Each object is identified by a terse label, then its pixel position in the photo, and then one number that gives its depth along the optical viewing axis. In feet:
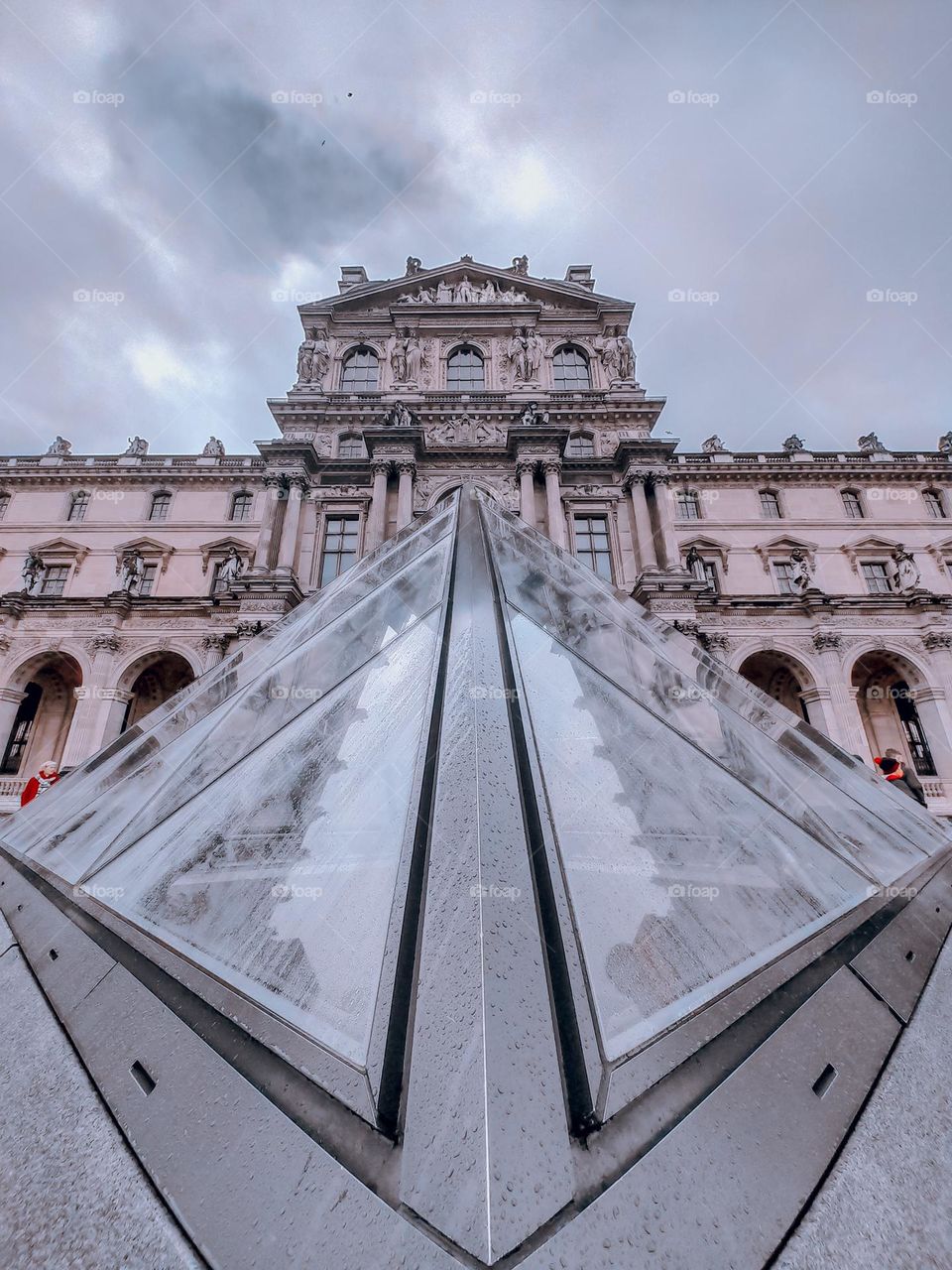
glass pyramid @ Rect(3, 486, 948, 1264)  2.22
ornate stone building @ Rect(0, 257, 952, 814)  49.14
